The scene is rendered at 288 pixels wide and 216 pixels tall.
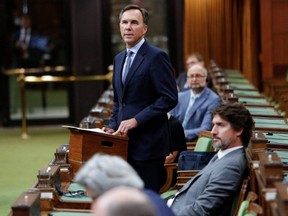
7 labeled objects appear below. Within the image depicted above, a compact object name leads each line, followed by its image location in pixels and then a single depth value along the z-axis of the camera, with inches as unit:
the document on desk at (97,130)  291.5
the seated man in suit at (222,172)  264.0
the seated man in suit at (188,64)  591.8
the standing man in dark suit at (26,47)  823.3
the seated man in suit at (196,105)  448.8
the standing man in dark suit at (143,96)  289.3
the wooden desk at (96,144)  288.8
